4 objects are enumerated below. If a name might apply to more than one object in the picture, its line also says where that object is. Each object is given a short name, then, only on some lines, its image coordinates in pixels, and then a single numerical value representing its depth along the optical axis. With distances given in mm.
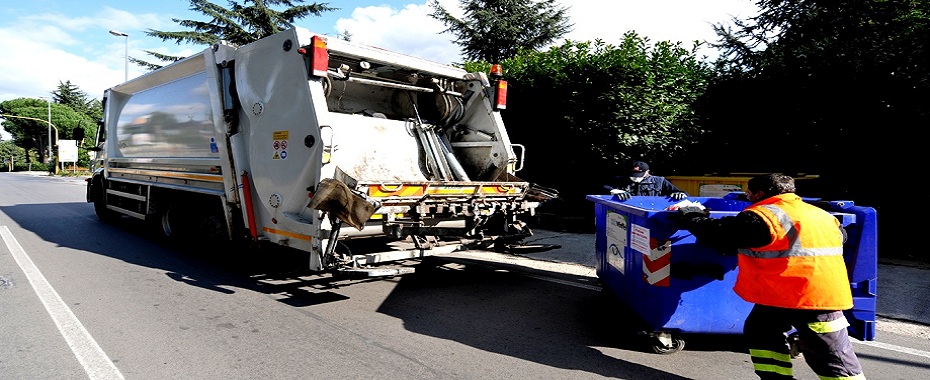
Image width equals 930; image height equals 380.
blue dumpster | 3328
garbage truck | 4633
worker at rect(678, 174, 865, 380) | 2639
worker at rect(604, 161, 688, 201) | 5426
